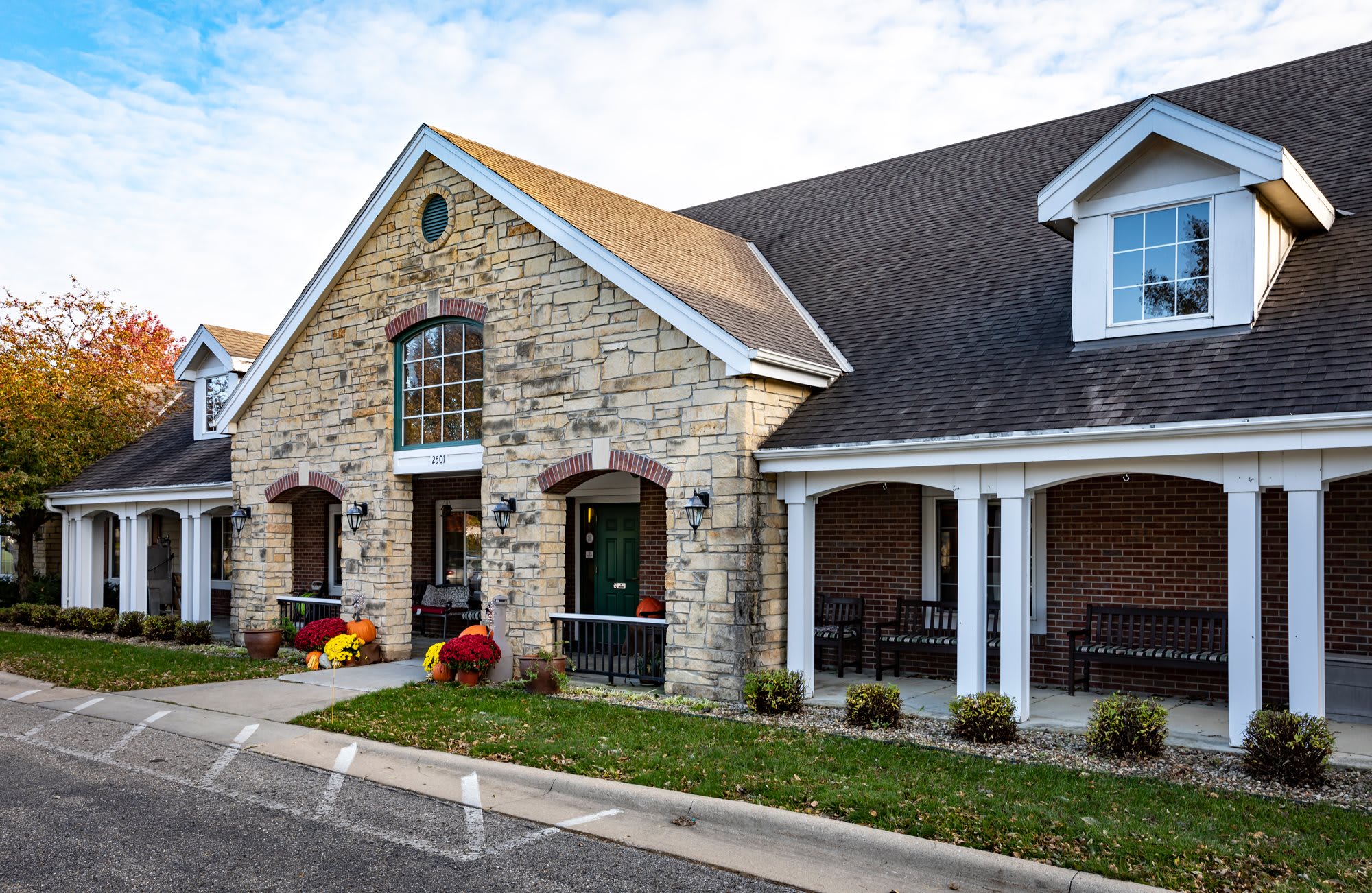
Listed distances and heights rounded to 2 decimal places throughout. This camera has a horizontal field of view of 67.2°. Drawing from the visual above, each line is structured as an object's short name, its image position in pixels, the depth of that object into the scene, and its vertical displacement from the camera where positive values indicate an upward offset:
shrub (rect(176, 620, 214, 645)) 17.38 -2.34
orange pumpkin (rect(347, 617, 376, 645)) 14.55 -1.91
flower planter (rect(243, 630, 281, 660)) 15.17 -2.17
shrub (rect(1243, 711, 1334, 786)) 7.46 -1.88
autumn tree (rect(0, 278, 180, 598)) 21.33 +1.86
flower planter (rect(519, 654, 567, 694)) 11.83 -2.08
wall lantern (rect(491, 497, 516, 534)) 13.08 -0.22
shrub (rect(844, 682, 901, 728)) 9.69 -2.02
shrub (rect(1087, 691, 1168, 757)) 8.37 -1.94
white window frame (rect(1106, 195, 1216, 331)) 9.86 +1.94
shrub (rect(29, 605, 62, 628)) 20.33 -2.37
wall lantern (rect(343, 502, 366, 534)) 14.96 -0.30
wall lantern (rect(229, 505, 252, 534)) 16.66 -0.36
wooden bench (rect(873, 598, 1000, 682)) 12.05 -1.67
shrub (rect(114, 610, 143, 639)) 18.70 -2.36
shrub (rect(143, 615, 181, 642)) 17.88 -2.30
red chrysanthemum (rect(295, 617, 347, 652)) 14.36 -1.95
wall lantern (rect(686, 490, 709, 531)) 11.06 -0.16
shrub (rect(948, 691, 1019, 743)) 8.98 -1.98
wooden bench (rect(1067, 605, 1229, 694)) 10.32 -1.56
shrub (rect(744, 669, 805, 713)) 10.29 -1.99
